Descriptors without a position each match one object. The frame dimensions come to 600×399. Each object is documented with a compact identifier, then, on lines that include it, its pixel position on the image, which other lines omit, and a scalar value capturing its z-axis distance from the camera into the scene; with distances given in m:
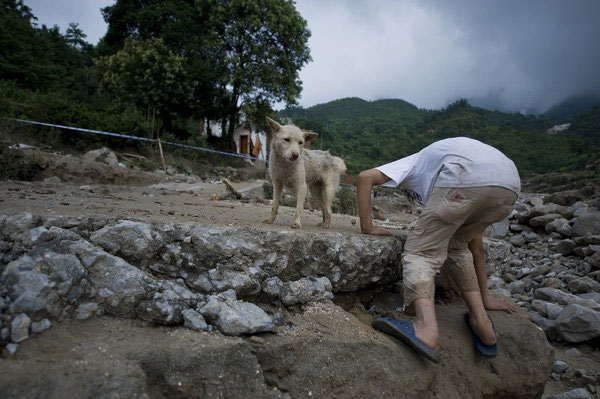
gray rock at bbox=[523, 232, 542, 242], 8.02
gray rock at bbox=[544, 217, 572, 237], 7.48
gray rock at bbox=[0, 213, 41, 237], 1.73
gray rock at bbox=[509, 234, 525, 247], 8.02
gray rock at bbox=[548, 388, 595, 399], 2.87
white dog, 3.47
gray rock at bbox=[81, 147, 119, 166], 9.62
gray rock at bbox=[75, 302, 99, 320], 1.66
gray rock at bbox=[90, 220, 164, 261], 1.95
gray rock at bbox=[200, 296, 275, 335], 1.89
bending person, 2.25
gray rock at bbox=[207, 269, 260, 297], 2.15
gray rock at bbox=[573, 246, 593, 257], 6.20
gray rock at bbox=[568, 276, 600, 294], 5.14
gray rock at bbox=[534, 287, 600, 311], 4.44
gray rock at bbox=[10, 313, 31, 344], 1.41
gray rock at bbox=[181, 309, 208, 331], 1.84
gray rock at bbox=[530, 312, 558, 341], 4.05
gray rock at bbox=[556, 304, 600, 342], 3.77
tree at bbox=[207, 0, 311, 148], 17.59
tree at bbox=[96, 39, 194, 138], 16.38
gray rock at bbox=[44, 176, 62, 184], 6.00
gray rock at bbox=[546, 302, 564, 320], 4.32
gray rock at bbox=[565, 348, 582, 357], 3.71
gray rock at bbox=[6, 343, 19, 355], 1.36
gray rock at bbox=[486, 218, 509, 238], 8.52
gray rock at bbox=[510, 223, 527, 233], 8.71
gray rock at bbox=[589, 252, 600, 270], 5.73
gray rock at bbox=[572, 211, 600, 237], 6.80
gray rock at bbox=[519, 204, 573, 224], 8.77
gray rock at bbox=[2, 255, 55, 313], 1.50
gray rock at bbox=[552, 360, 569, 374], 3.40
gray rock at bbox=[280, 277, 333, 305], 2.34
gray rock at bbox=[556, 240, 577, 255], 6.63
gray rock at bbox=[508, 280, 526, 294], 5.58
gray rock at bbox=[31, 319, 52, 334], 1.49
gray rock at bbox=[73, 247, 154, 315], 1.76
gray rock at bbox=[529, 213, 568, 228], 8.27
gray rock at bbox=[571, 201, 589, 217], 8.30
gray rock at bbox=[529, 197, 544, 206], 11.72
